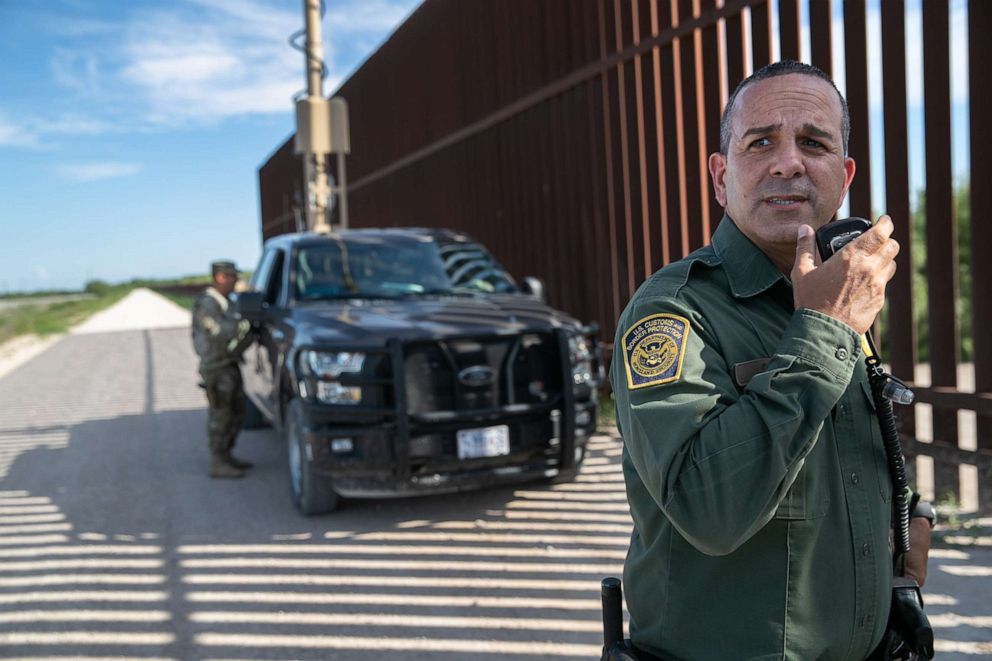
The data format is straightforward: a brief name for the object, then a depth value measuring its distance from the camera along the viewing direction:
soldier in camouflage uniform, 6.80
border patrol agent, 1.30
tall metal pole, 12.45
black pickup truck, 5.09
